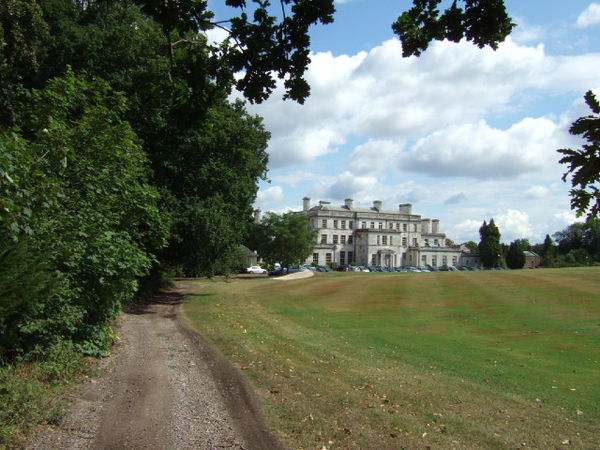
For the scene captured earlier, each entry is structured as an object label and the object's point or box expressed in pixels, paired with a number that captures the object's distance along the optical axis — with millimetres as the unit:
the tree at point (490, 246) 117312
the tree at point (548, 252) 112562
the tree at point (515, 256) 117312
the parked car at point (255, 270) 85488
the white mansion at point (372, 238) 123875
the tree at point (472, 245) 159425
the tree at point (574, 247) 109625
